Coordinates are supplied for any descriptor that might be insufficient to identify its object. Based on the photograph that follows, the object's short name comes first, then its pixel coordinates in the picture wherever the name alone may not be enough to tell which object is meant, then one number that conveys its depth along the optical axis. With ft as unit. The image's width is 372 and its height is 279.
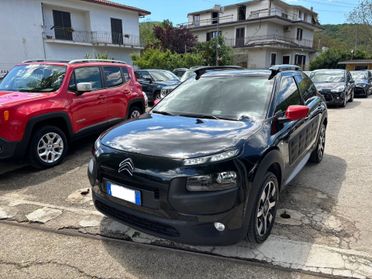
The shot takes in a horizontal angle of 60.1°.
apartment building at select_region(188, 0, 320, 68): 132.67
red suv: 15.31
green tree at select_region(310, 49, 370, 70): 139.44
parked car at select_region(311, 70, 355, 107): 40.19
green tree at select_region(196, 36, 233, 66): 106.01
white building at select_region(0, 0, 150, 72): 72.54
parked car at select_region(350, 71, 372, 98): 55.47
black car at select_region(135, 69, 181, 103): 42.70
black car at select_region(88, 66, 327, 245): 8.13
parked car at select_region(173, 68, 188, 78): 68.91
